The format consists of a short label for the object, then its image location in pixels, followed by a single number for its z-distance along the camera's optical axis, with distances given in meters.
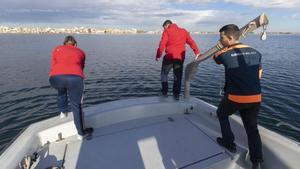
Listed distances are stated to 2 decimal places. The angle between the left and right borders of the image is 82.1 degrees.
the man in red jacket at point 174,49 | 4.14
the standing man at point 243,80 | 2.41
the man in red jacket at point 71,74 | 3.06
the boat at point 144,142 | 2.61
